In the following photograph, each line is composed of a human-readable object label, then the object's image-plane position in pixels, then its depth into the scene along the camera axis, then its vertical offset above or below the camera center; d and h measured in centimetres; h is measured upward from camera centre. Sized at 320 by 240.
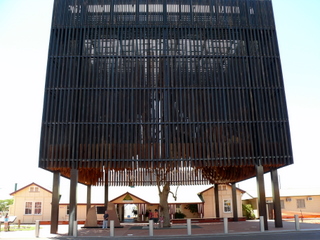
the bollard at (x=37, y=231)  2113 -97
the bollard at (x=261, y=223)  2192 -76
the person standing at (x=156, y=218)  3454 -50
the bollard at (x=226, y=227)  2197 -94
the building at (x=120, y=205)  4072 +105
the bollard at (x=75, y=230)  2148 -96
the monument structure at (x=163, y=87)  2359 +877
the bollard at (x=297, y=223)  2232 -78
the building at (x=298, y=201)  4647 +131
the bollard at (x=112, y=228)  2128 -86
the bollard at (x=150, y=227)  2147 -88
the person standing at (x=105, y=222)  2821 -66
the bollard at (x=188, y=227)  2159 -92
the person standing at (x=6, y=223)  2630 -61
